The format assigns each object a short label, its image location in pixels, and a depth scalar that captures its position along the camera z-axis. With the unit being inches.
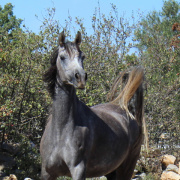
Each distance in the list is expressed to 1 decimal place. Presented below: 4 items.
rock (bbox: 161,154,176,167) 727.7
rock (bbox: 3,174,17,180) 567.7
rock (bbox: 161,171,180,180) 633.0
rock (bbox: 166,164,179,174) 683.4
